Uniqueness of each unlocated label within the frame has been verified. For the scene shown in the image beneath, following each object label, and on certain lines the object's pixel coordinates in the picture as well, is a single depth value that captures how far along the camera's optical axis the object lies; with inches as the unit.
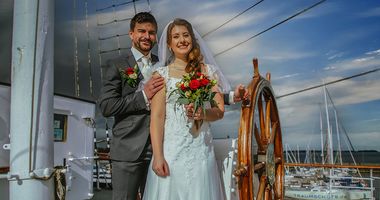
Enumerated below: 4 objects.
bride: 79.6
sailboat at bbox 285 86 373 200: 498.3
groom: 81.2
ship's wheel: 85.0
